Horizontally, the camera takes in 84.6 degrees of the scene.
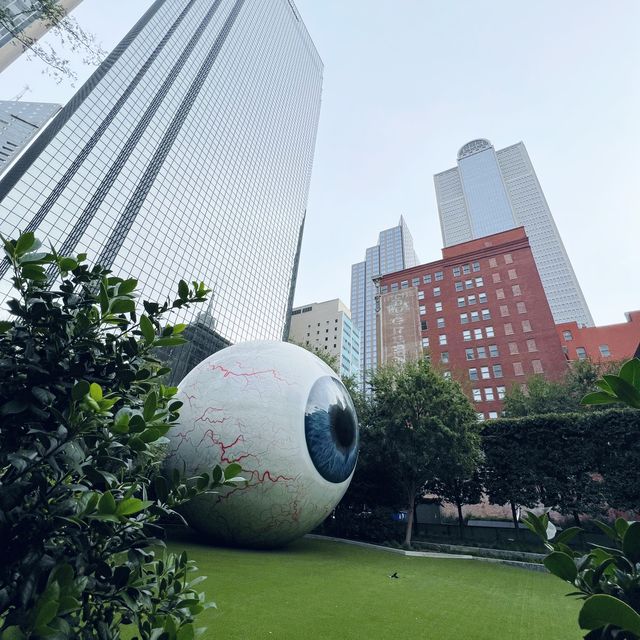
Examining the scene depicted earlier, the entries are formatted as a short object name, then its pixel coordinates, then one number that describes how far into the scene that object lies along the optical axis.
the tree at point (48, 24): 6.89
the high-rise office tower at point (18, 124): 100.38
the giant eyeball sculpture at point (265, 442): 10.51
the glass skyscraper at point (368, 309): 171.75
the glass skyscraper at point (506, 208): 137.62
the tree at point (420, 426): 18.72
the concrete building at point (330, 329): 121.81
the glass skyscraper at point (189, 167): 63.69
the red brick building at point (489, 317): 48.50
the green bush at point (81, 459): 1.50
